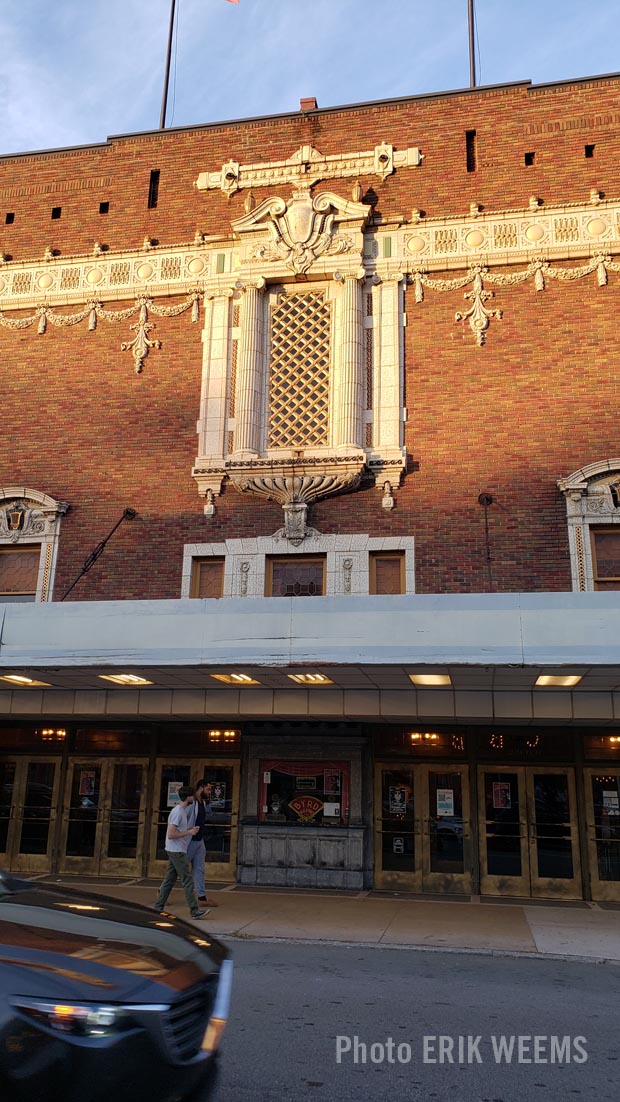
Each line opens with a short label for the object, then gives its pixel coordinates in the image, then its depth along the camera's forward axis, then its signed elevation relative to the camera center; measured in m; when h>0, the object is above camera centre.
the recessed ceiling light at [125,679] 12.72 +1.79
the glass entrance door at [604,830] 13.55 -0.22
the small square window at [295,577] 15.04 +3.83
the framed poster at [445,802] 14.26 +0.15
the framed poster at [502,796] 14.17 +0.26
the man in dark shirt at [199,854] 11.92 -0.63
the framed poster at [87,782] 15.74 +0.37
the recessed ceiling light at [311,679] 12.17 +1.77
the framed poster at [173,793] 15.31 +0.21
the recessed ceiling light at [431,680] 11.96 +1.76
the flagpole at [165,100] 19.44 +15.38
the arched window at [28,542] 15.93 +4.59
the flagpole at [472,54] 17.85 +15.18
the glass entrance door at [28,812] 15.63 -0.17
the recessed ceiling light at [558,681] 11.72 +1.77
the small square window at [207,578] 15.28 +3.83
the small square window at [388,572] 14.70 +3.86
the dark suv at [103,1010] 3.57 -0.86
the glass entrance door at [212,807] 14.84 -0.02
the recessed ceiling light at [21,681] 12.95 +1.77
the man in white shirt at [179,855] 11.09 -0.60
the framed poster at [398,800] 14.45 +0.17
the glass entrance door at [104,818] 15.27 -0.23
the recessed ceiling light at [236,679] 12.41 +1.78
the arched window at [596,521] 13.99 +4.55
